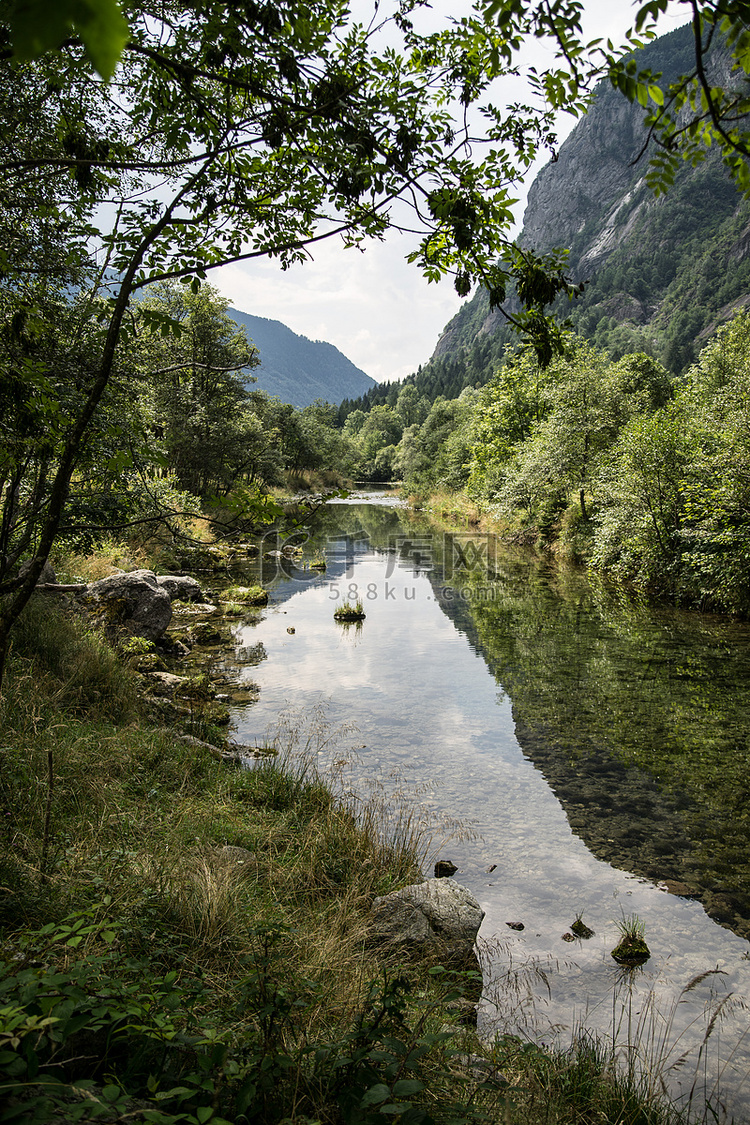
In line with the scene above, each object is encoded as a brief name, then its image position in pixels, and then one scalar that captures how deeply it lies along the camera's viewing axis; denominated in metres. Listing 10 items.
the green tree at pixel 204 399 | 28.59
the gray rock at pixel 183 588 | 17.75
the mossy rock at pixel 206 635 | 14.78
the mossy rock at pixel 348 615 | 17.72
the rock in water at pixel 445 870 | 6.31
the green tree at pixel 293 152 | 2.88
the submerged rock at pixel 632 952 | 5.11
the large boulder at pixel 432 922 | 4.56
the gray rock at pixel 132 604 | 12.81
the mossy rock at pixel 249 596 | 19.53
